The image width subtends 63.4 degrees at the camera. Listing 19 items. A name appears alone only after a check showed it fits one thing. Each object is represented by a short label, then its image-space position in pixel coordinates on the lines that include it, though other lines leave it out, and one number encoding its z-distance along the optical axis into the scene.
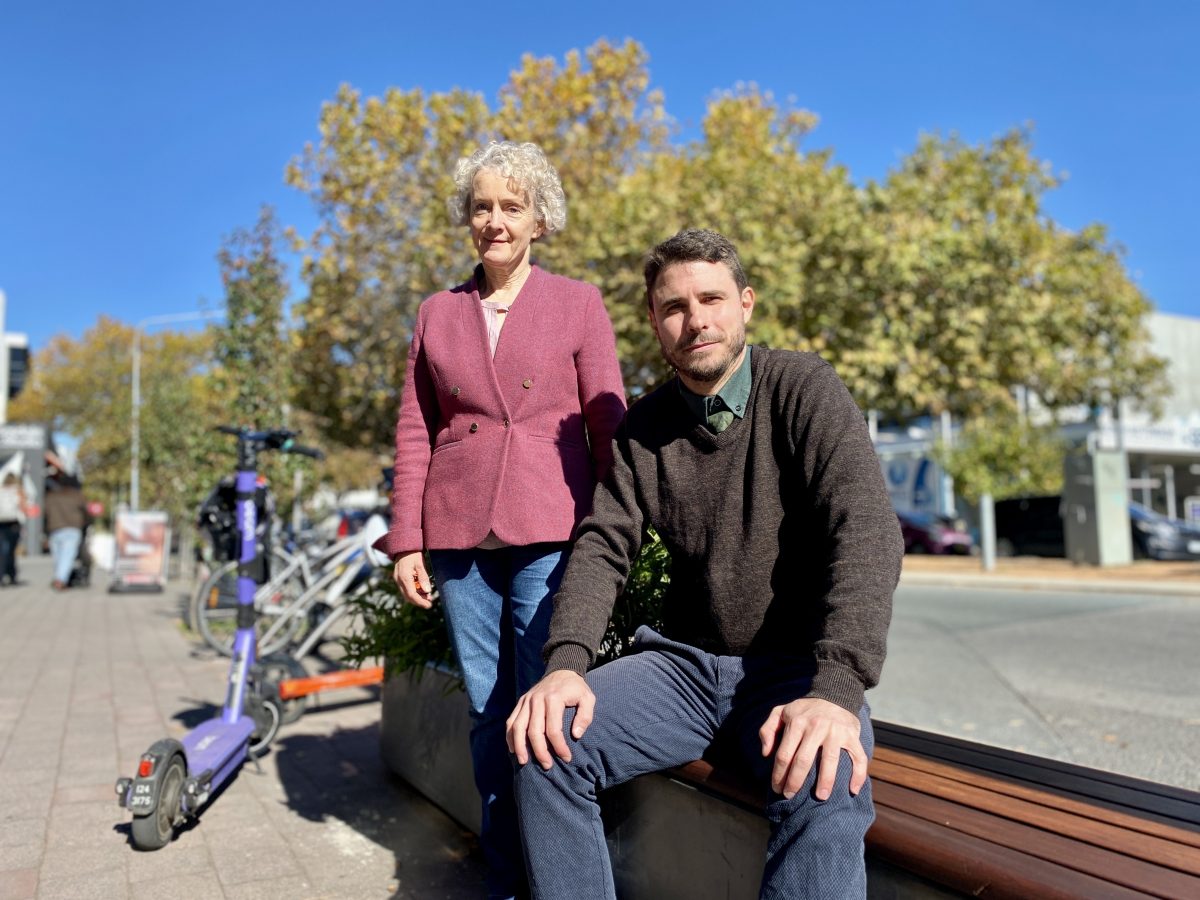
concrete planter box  3.32
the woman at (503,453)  2.53
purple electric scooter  3.20
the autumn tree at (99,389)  40.13
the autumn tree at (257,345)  9.84
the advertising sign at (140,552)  14.70
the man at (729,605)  1.76
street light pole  22.45
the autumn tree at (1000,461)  20.44
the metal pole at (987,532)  18.83
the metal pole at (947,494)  35.05
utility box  19.25
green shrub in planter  2.89
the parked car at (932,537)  25.67
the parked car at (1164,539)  21.05
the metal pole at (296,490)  10.69
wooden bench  1.48
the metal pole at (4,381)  50.22
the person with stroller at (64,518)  14.89
